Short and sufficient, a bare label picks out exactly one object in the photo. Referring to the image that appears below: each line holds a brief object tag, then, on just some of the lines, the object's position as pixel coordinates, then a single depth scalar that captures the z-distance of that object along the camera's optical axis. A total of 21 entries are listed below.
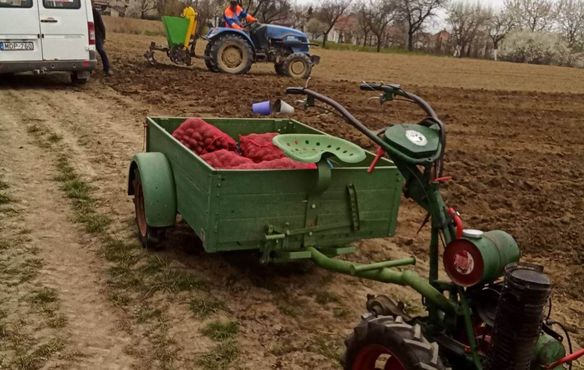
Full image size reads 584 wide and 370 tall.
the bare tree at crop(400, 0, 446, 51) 74.38
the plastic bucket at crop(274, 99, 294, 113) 3.57
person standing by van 13.25
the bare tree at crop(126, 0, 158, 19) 55.22
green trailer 3.58
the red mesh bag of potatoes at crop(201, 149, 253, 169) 4.22
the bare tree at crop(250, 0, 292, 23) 52.49
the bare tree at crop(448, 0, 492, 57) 80.00
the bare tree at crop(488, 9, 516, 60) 84.12
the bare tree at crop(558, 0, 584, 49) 79.56
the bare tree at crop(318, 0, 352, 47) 72.49
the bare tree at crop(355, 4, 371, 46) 73.06
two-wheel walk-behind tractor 2.51
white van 10.47
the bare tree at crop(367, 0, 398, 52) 72.94
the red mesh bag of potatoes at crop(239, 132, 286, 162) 4.54
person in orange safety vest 14.93
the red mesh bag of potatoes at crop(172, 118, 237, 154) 4.72
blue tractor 14.69
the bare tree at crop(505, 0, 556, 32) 86.56
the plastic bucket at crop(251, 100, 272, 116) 4.41
